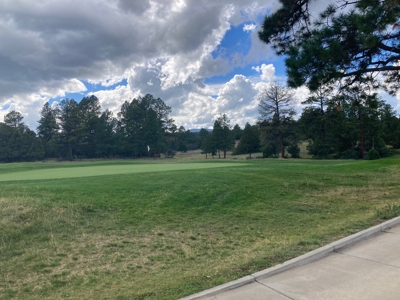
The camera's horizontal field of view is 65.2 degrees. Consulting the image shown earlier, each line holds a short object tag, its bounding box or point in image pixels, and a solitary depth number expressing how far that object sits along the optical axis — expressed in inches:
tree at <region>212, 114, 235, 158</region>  2397.9
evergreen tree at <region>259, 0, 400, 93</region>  384.2
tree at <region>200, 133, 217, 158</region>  2416.5
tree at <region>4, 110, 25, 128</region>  2896.2
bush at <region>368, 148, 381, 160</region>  1282.0
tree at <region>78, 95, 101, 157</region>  2765.7
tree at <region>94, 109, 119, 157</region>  2642.7
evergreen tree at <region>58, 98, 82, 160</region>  2753.4
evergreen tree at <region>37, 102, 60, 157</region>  2910.9
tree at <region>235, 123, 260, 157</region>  2667.3
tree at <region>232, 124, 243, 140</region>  3756.9
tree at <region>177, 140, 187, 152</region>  3364.9
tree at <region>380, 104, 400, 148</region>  2009.5
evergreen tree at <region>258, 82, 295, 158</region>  2026.3
